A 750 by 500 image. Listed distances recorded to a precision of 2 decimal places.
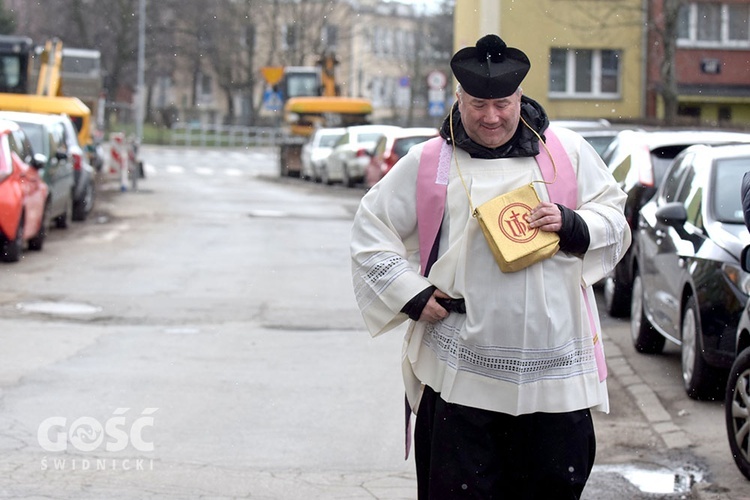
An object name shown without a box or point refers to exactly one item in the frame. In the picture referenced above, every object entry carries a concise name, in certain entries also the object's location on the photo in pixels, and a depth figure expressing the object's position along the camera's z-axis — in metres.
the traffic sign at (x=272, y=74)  40.72
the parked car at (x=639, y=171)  11.87
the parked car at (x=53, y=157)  17.52
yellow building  44.75
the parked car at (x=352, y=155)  32.59
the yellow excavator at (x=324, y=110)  46.84
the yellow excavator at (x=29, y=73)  29.34
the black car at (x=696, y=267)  7.76
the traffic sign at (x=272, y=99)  40.50
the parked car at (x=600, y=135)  16.16
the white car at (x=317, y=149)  36.97
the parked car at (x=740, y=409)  6.24
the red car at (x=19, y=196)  14.45
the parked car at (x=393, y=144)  25.00
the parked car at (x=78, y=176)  21.09
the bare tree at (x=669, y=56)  33.97
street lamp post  59.38
